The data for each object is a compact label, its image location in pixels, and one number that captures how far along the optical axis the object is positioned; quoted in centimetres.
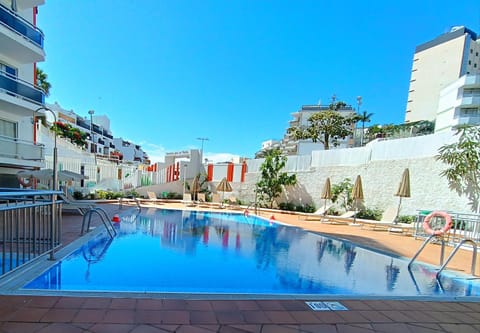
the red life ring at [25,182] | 1115
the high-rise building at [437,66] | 4794
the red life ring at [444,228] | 495
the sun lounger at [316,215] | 1308
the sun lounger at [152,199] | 1795
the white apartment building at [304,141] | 3184
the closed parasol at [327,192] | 1311
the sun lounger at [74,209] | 992
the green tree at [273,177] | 1580
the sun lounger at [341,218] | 1228
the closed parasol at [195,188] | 1880
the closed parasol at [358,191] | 1181
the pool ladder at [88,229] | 636
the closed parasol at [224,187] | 1723
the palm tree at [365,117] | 3533
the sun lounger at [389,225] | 990
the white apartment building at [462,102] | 2720
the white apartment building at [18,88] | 1019
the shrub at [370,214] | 1227
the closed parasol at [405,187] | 1029
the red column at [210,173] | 2116
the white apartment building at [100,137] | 4281
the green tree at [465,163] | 925
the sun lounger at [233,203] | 1656
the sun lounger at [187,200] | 1772
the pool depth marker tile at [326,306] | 302
